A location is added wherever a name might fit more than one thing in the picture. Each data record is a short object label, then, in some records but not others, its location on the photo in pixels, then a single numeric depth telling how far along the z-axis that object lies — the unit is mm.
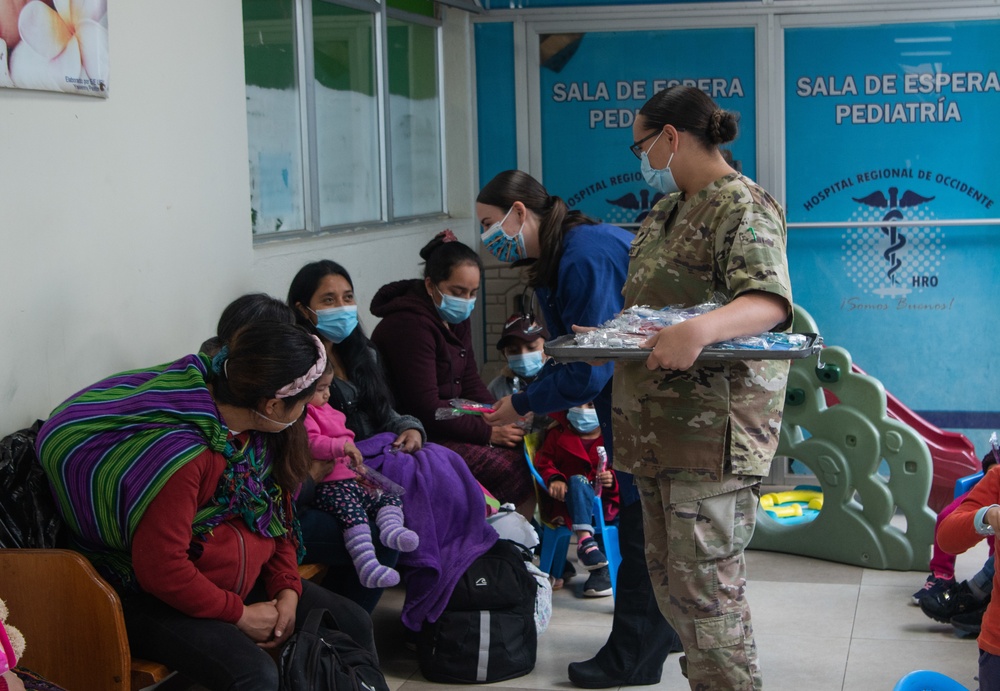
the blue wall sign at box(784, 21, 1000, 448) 6141
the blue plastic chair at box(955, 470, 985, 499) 4422
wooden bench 2738
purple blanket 3771
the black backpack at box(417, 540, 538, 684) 3744
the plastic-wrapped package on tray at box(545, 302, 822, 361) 2479
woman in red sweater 2838
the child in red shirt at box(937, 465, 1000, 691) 2545
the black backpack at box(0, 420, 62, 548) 2857
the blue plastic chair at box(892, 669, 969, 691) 2404
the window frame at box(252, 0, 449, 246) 4973
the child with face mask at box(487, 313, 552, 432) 4655
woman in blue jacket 3361
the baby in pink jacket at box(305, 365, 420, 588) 3613
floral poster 2961
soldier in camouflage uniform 2707
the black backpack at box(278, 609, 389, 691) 2939
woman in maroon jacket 4434
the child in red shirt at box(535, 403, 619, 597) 4539
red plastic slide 5383
